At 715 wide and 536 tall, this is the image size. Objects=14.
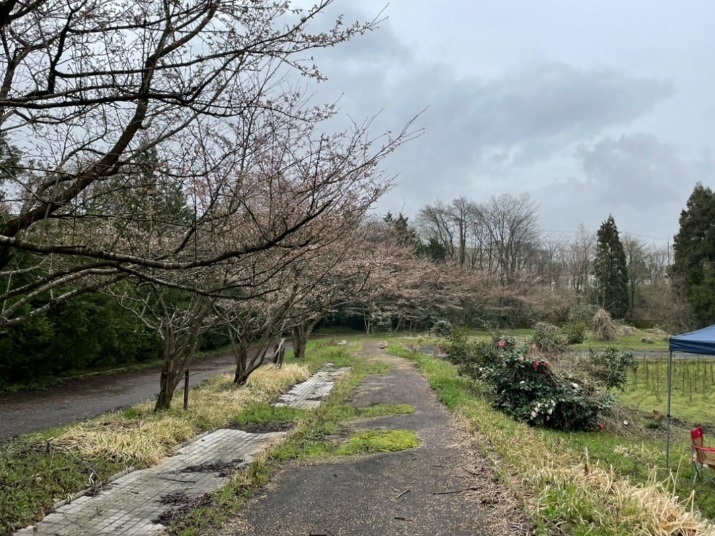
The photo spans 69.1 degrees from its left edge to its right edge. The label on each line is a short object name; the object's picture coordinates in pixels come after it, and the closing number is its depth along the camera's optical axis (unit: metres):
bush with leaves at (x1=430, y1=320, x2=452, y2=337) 32.97
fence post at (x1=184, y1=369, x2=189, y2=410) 9.45
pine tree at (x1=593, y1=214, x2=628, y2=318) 43.41
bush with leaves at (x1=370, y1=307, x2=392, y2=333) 31.78
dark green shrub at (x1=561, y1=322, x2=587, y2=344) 29.27
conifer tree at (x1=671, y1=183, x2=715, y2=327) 35.41
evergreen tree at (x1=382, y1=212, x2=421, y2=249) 25.64
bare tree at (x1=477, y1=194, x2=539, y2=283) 47.41
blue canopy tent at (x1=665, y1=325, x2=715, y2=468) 7.00
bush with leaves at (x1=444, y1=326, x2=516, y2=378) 12.86
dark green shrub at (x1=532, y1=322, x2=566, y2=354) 11.91
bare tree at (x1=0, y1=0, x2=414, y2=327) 3.73
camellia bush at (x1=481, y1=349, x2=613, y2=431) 9.95
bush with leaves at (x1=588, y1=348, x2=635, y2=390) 12.09
